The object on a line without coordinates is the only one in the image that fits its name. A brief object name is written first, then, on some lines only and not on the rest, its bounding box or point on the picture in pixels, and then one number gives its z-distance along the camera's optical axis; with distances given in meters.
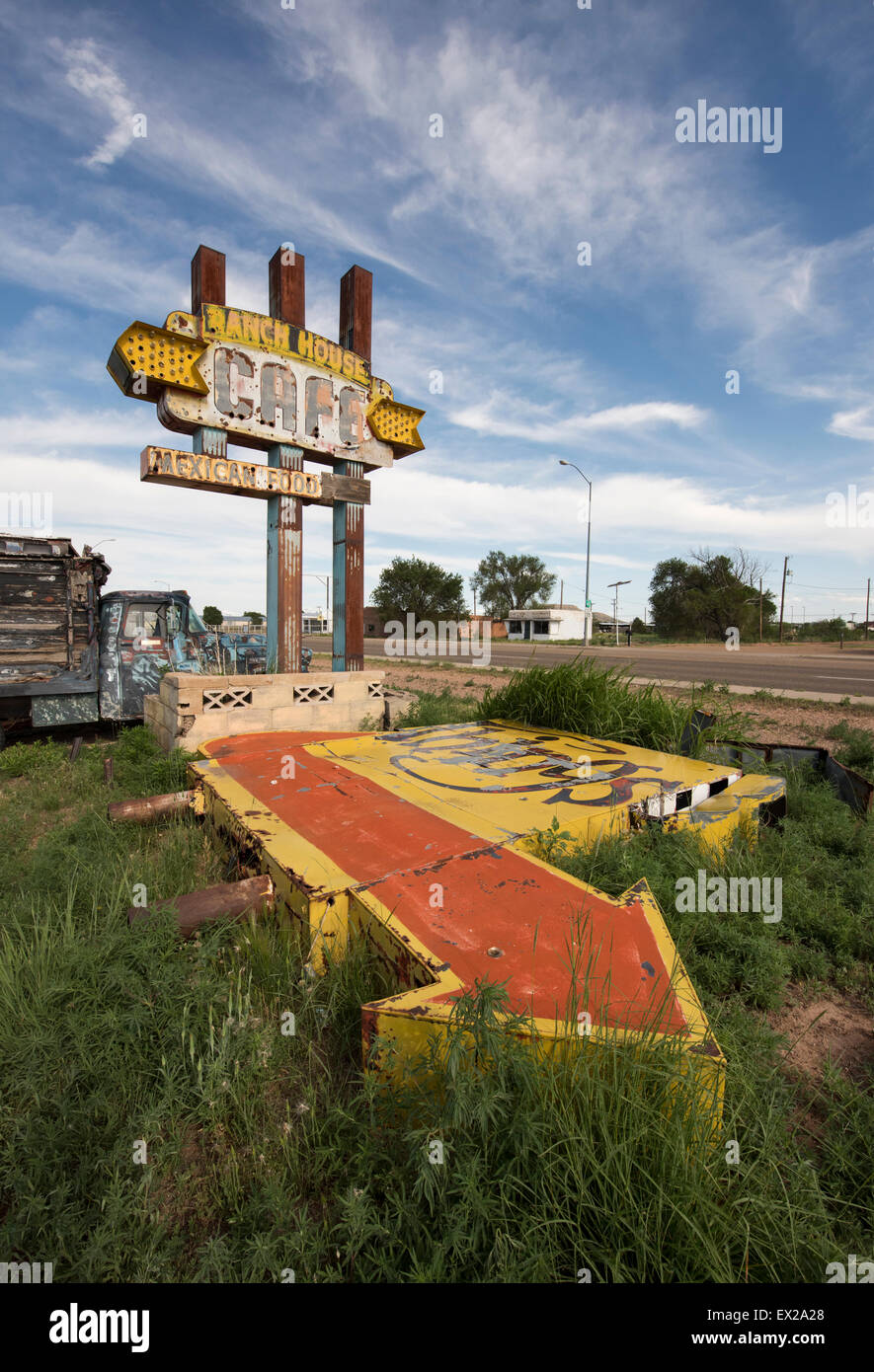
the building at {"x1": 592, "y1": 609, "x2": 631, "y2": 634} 70.50
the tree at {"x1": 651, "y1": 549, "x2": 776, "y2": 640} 48.50
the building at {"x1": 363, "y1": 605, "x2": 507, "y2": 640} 66.32
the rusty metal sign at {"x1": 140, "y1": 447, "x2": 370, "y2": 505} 6.09
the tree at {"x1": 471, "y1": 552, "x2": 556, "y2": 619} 77.81
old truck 7.48
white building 56.71
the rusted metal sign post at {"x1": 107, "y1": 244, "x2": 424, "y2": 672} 6.16
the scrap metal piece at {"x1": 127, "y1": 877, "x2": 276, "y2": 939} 2.48
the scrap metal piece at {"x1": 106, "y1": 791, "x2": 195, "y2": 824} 4.07
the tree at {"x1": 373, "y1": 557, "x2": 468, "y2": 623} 57.56
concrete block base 5.94
